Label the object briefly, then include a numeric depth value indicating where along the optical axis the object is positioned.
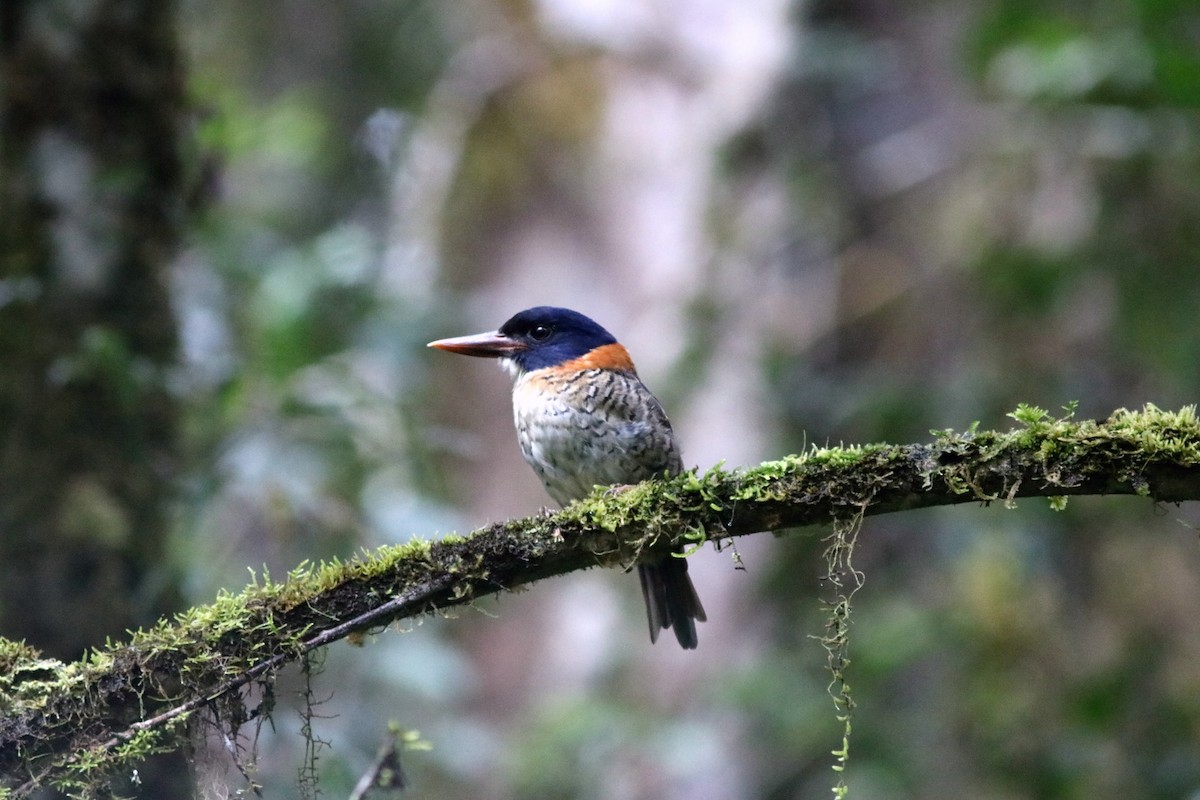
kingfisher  7.12
